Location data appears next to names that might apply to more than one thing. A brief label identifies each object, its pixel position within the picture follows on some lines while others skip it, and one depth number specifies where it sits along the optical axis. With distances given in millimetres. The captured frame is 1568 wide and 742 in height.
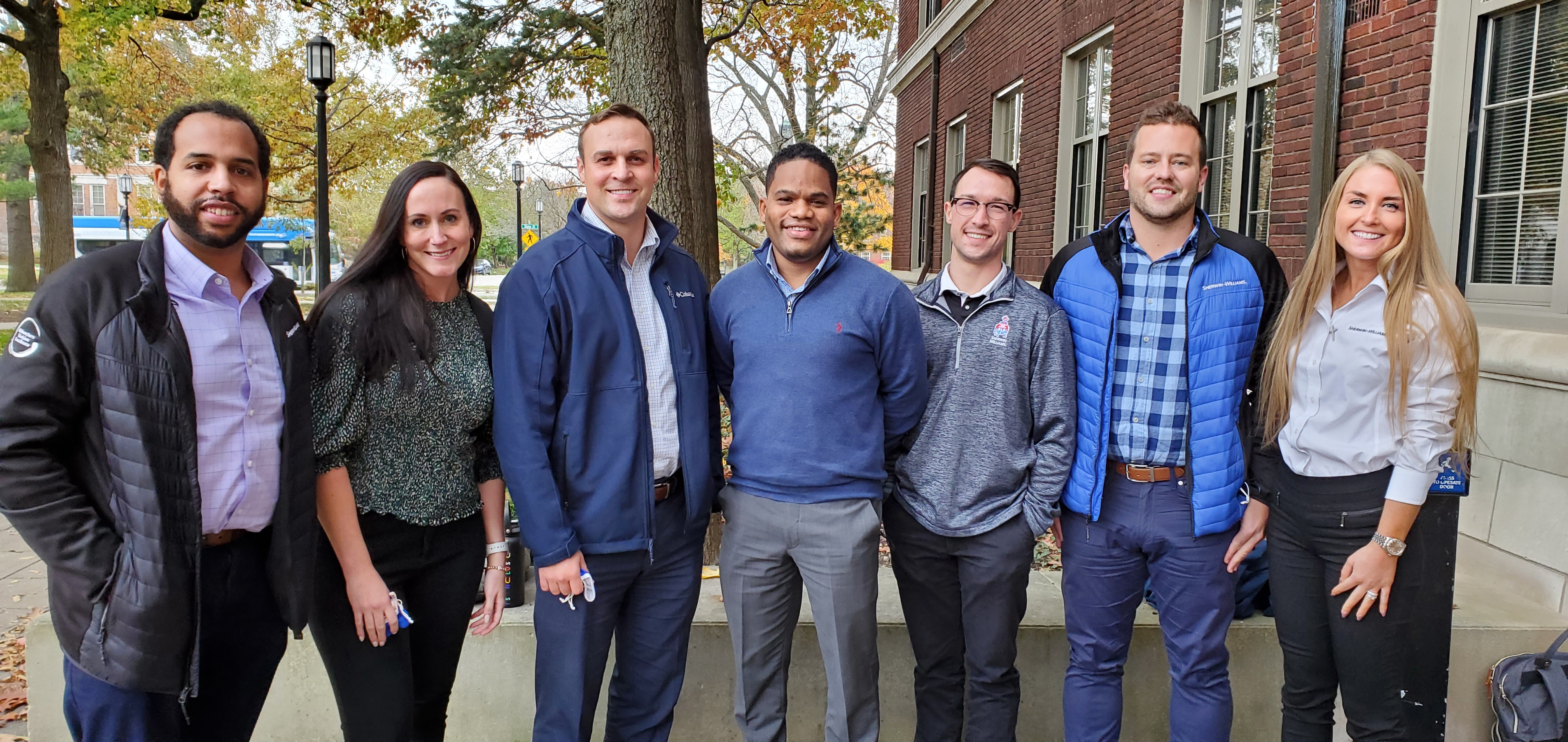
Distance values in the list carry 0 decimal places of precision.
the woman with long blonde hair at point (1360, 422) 2646
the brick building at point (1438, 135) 4211
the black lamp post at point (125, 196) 37062
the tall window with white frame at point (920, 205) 18625
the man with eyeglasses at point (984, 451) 3041
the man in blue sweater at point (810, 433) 2922
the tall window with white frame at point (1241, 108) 7133
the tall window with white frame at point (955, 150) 16297
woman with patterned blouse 2486
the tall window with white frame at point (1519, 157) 4484
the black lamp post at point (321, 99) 12242
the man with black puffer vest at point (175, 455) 2002
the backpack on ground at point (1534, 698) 3170
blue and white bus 45250
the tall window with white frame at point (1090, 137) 10039
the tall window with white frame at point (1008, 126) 13133
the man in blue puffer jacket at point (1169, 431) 2975
